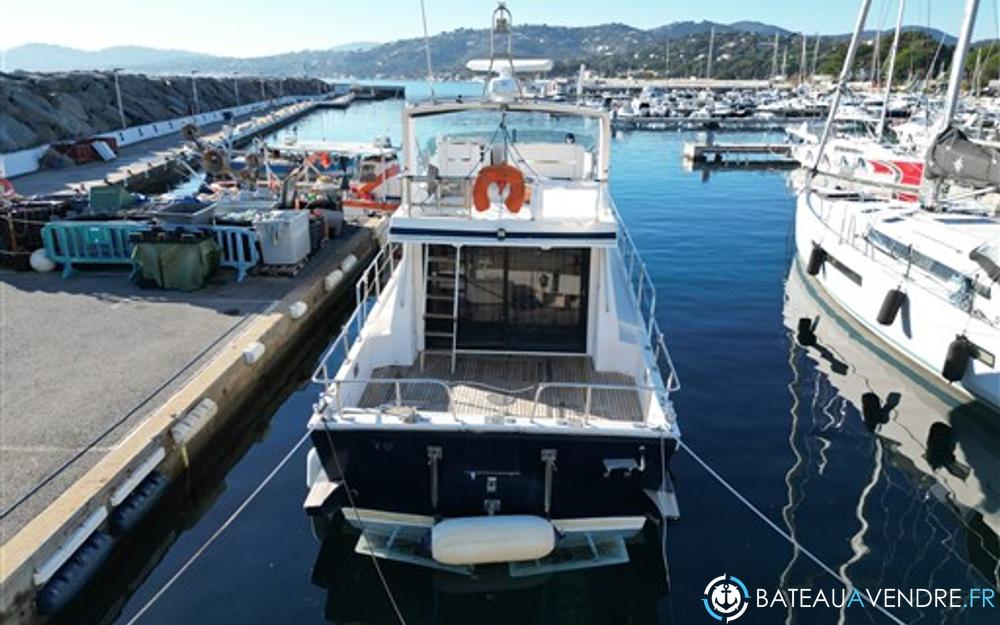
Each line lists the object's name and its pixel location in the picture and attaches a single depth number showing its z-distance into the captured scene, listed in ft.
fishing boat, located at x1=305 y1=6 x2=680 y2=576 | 21.47
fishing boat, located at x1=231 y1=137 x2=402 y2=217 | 69.56
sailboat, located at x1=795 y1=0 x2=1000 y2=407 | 36.76
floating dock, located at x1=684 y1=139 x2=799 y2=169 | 132.67
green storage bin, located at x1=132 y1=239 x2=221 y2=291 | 43.68
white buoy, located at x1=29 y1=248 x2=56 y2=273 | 47.24
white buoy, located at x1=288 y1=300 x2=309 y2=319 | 41.09
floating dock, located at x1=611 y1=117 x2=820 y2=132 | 191.11
